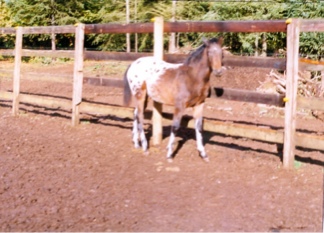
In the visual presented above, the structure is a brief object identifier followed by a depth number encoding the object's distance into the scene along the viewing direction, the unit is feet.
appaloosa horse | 21.99
